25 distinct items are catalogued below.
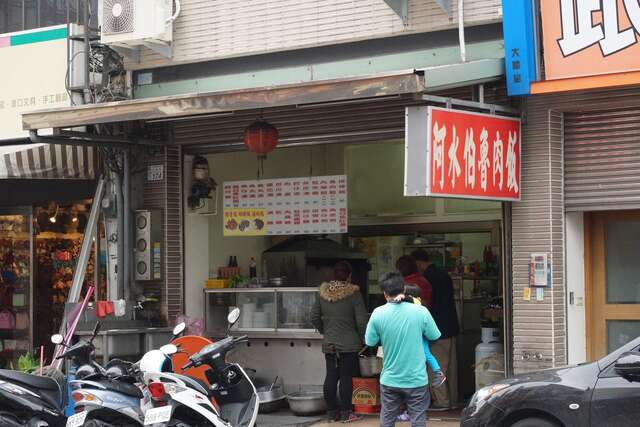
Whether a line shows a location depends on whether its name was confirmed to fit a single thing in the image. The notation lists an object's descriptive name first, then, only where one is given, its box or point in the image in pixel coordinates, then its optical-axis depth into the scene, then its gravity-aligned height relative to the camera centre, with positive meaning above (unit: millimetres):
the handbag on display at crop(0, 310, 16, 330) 15211 -858
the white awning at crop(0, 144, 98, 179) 13102 +1274
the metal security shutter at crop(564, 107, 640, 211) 10398 +967
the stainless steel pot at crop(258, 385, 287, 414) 12391 -1651
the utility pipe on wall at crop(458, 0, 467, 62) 10562 +2306
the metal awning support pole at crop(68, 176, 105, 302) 13133 +202
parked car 7586 -1080
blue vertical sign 10219 +2071
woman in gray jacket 11609 -894
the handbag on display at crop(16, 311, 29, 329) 15125 -829
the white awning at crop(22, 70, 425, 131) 9445 +1581
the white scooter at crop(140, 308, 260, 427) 8938 -1170
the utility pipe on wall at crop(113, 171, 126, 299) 13008 +286
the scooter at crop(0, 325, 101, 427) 9430 -1221
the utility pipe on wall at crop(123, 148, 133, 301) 12992 +427
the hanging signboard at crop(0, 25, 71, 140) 13445 +2466
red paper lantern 11883 +1400
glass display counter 12734 -634
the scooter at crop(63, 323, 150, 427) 9078 -1188
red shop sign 9602 +974
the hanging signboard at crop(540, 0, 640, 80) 9875 +2097
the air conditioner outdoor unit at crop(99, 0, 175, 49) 12352 +2844
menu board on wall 12766 +662
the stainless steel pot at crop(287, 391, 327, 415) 12117 -1681
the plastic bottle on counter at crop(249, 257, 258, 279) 13828 -136
